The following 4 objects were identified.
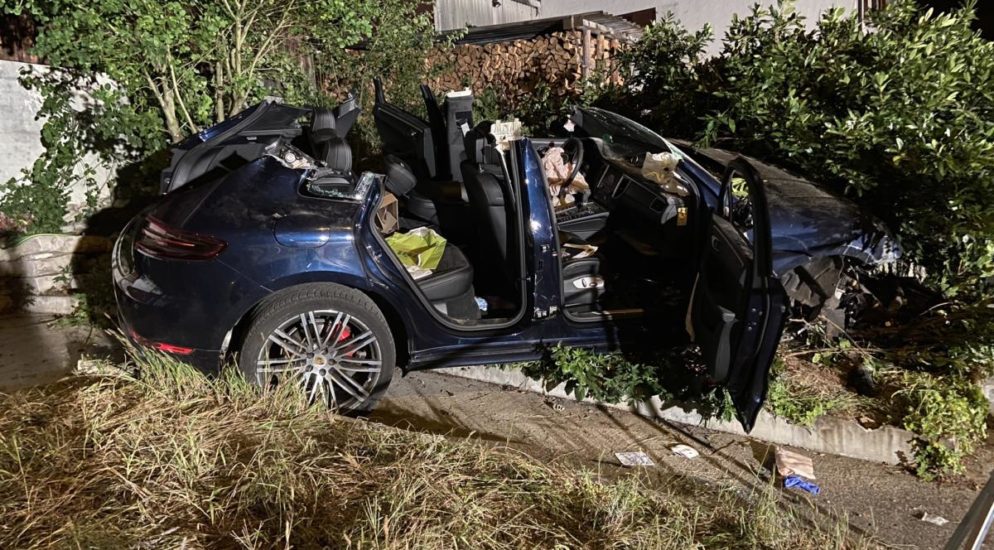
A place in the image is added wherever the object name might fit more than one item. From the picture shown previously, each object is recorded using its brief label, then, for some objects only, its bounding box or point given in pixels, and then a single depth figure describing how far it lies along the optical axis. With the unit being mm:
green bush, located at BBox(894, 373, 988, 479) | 3516
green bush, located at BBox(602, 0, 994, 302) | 3873
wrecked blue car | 3383
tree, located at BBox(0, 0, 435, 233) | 5512
